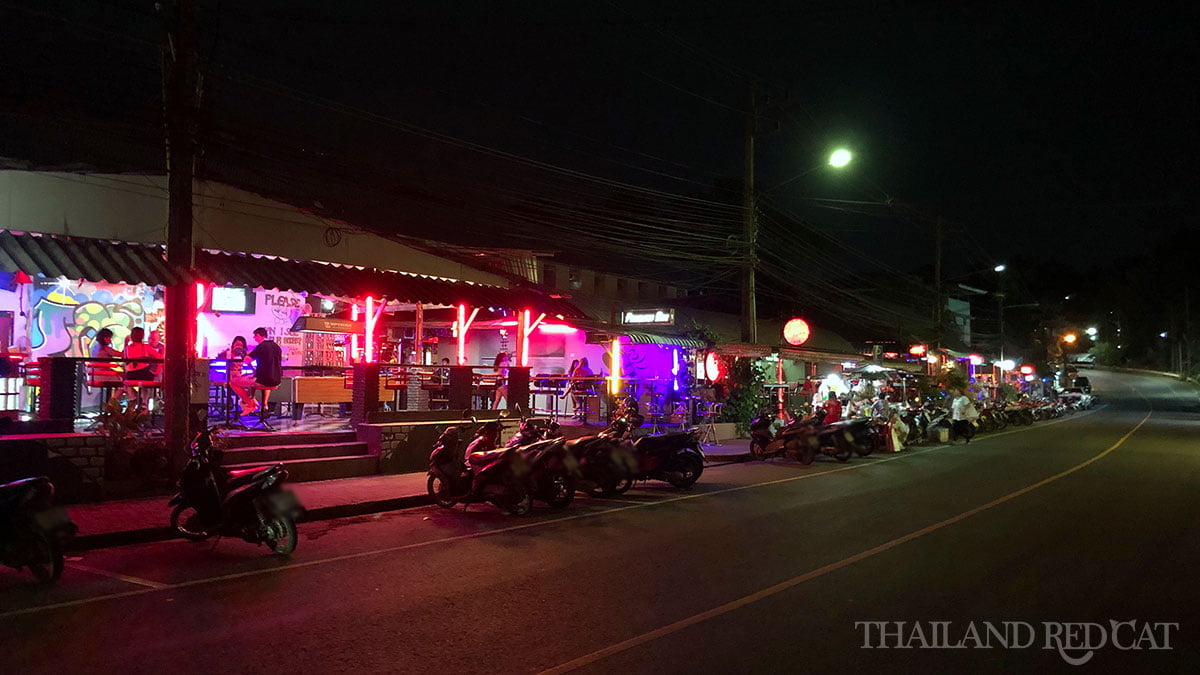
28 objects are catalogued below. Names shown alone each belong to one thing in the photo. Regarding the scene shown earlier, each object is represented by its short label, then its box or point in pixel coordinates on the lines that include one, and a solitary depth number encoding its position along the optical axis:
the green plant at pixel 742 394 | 23.36
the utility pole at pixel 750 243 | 22.59
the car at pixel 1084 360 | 105.71
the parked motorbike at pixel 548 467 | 11.09
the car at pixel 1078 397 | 53.69
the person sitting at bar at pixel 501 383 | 18.20
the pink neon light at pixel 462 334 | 17.83
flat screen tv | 16.02
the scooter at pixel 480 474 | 10.82
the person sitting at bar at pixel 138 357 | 12.46
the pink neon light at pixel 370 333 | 16.39
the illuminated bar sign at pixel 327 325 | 17.27
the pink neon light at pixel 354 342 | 17.56
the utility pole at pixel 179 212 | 10.96
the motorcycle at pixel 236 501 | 8.29
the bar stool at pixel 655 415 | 21.22
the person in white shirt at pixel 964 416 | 25.92
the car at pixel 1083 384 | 62.93
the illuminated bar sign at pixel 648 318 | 23.22
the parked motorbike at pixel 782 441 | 18.62
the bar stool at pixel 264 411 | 13.83
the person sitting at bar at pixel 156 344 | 14.06
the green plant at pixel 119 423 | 11.09
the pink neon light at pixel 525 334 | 17.95
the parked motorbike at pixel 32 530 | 6.87
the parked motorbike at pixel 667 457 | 13.55
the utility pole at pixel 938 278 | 39.22
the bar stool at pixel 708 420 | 21.81
